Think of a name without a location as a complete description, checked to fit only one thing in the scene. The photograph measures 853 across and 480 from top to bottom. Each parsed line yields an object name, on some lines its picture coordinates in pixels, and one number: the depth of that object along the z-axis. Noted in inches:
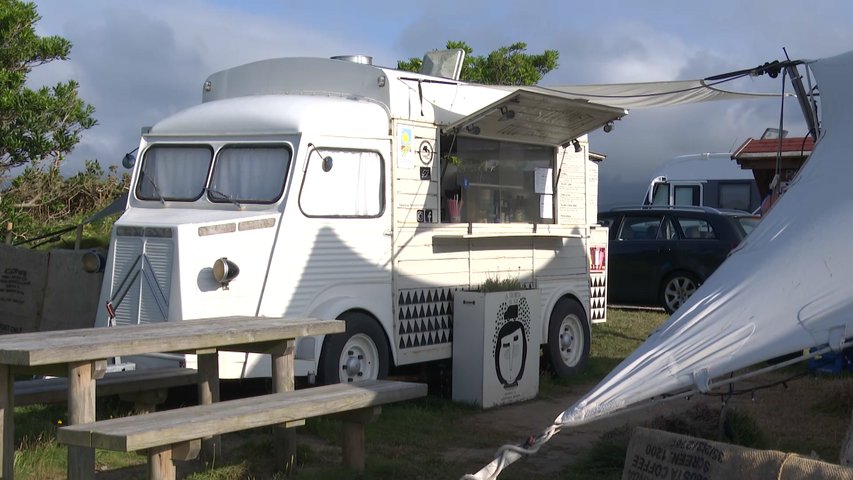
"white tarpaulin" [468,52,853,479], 185.0
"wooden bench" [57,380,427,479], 190.9
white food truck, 298.4
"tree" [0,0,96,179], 437.1
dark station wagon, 585.9
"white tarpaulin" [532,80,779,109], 377.3
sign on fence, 366.6
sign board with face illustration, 344.5
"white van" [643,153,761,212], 774.5
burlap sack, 171.5
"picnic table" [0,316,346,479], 203.0
